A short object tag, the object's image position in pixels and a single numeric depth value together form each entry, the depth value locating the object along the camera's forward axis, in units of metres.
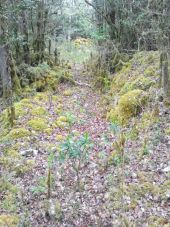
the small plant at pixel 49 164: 4.24
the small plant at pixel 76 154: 4.65
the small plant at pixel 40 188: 4.48
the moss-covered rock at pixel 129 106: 6.72
